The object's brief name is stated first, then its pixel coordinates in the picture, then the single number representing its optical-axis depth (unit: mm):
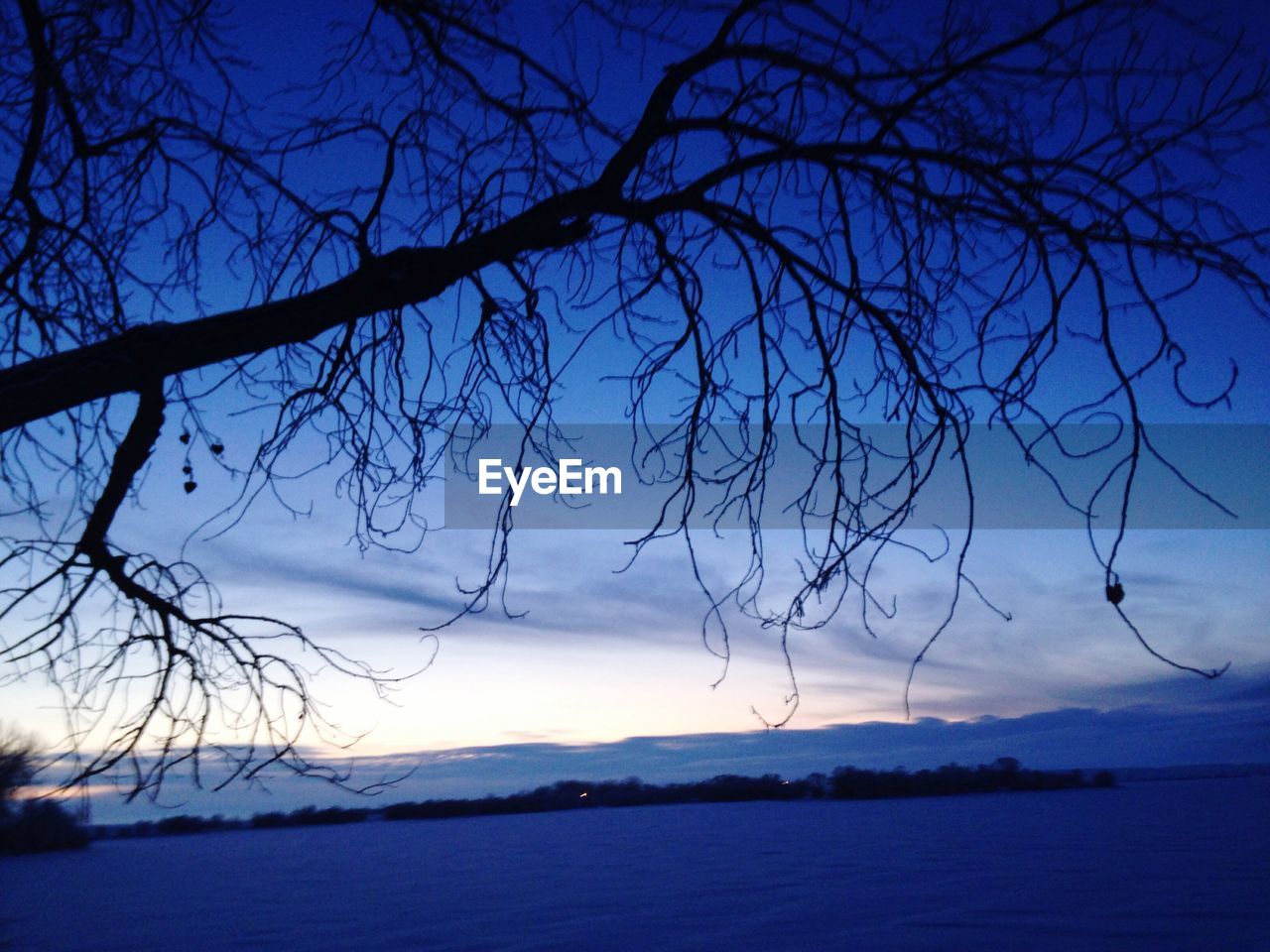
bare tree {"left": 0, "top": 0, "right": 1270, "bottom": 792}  2447
